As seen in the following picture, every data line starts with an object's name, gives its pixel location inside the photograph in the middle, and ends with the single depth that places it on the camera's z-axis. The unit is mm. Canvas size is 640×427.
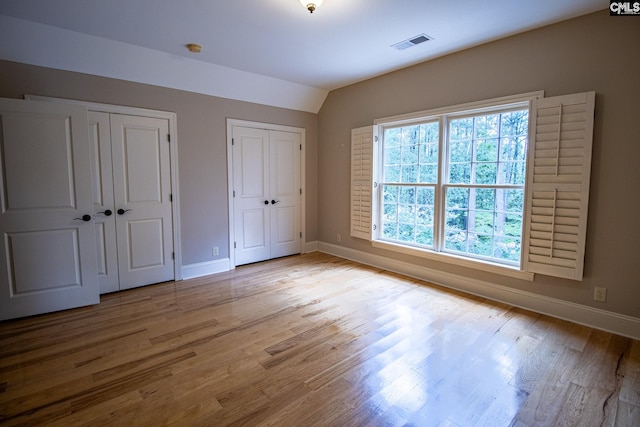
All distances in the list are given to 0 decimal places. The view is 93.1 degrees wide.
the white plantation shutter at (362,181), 4473
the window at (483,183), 2729
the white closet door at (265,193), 4539
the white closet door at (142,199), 3529
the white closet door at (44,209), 2783
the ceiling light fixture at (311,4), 2338
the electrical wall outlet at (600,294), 2647
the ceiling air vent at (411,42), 3084
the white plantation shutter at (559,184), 2645
